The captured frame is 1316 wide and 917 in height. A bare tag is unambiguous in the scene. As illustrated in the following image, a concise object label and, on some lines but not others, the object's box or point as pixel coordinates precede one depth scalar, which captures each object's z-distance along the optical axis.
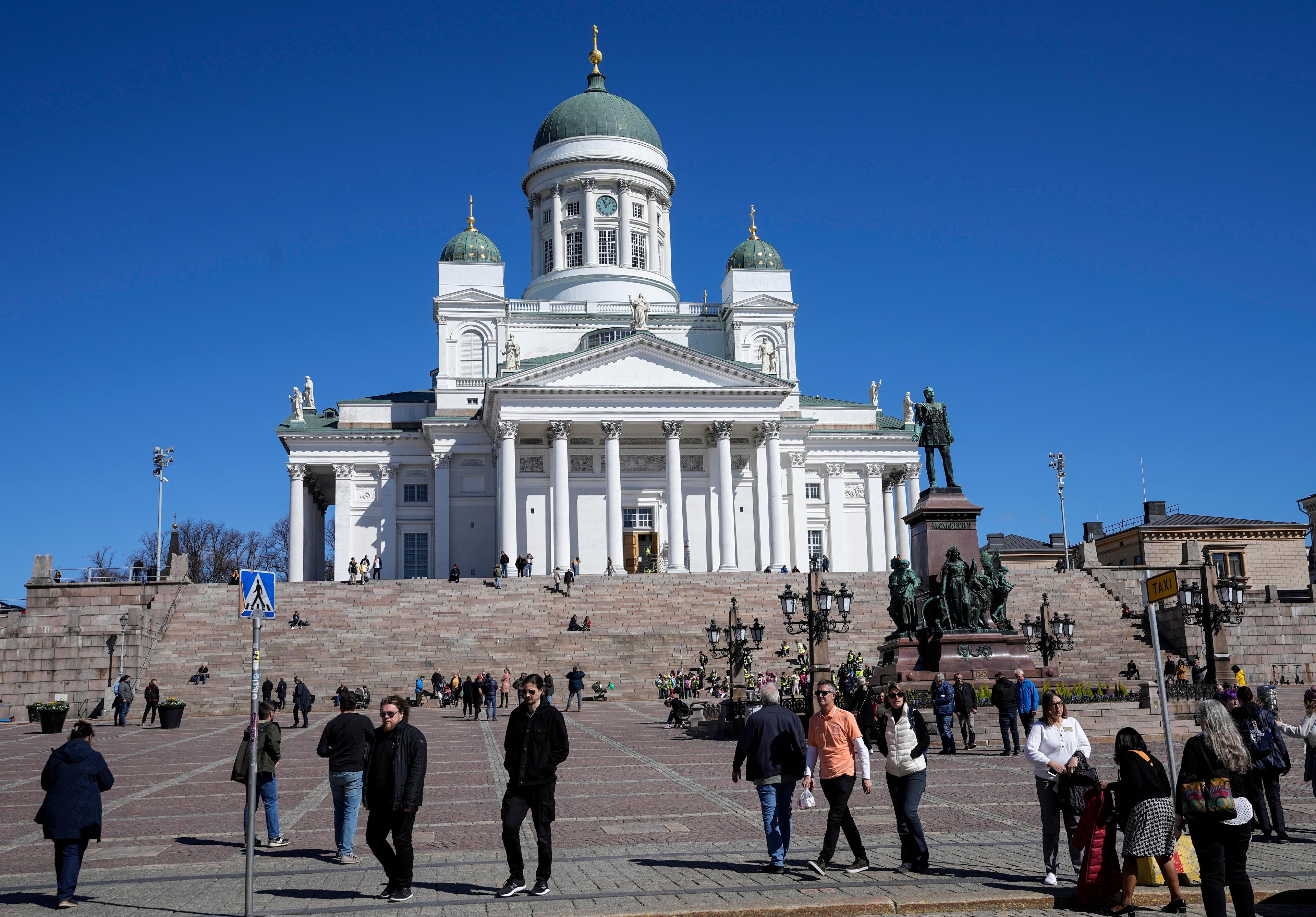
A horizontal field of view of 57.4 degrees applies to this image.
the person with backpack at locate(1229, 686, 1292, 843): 11.52
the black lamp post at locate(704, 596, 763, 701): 28.48
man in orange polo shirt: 10.52
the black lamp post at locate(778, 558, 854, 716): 24.89
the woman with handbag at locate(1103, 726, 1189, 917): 9.00
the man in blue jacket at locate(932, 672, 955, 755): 19.72
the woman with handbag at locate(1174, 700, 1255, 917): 7.96
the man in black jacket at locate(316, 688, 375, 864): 11.62
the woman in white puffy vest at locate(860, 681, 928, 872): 10.41
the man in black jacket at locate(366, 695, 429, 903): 9.73
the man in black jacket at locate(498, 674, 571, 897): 9.91
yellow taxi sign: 11.16
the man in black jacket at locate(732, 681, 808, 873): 10.51
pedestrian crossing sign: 10.91
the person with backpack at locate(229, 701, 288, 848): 12.26
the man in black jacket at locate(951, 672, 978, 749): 20.48
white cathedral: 58.91
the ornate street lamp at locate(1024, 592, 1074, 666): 28.92
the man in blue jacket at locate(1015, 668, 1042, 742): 18.55
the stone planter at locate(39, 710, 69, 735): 32.16
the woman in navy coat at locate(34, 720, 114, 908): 9.88
